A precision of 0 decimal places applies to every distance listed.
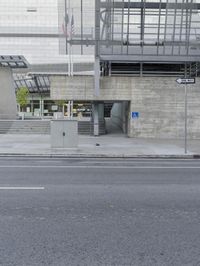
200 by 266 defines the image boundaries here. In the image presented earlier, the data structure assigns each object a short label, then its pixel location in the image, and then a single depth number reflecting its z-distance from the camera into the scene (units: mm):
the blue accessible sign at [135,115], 23938
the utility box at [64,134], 16128
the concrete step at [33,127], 27953
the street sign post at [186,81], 15906
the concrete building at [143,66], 23891
